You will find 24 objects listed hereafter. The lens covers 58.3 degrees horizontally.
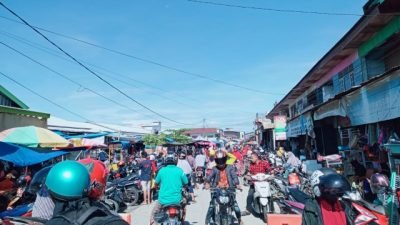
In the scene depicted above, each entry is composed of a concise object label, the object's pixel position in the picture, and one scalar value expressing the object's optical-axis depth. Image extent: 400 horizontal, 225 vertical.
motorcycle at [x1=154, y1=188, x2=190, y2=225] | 6.22
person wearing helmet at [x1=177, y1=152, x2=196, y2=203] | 12.86
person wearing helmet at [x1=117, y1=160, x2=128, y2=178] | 17.64
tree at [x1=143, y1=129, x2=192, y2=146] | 34.59
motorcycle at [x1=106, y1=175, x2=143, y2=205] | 11.98
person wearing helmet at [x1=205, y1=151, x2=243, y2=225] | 8.19
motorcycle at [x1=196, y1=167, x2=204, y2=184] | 18.31
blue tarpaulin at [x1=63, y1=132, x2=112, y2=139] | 15.80
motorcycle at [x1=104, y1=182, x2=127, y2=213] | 10.01
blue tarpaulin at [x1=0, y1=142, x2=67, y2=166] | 7.70
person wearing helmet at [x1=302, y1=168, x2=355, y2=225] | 3.73
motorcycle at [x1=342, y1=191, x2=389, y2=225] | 4.35
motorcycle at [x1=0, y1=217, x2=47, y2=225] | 3.54
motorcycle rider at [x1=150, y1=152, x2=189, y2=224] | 6.79
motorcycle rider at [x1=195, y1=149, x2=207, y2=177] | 18.44
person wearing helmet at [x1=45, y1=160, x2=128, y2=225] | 2.13
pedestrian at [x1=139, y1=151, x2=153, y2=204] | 11.99
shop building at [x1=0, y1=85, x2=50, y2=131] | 13.67
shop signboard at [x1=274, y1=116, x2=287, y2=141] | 22.86
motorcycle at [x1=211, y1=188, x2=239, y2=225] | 7.26
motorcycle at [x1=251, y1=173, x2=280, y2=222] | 8.75
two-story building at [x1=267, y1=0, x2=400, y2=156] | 7.42
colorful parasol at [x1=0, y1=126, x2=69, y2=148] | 9.94
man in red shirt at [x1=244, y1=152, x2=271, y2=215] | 10.10
